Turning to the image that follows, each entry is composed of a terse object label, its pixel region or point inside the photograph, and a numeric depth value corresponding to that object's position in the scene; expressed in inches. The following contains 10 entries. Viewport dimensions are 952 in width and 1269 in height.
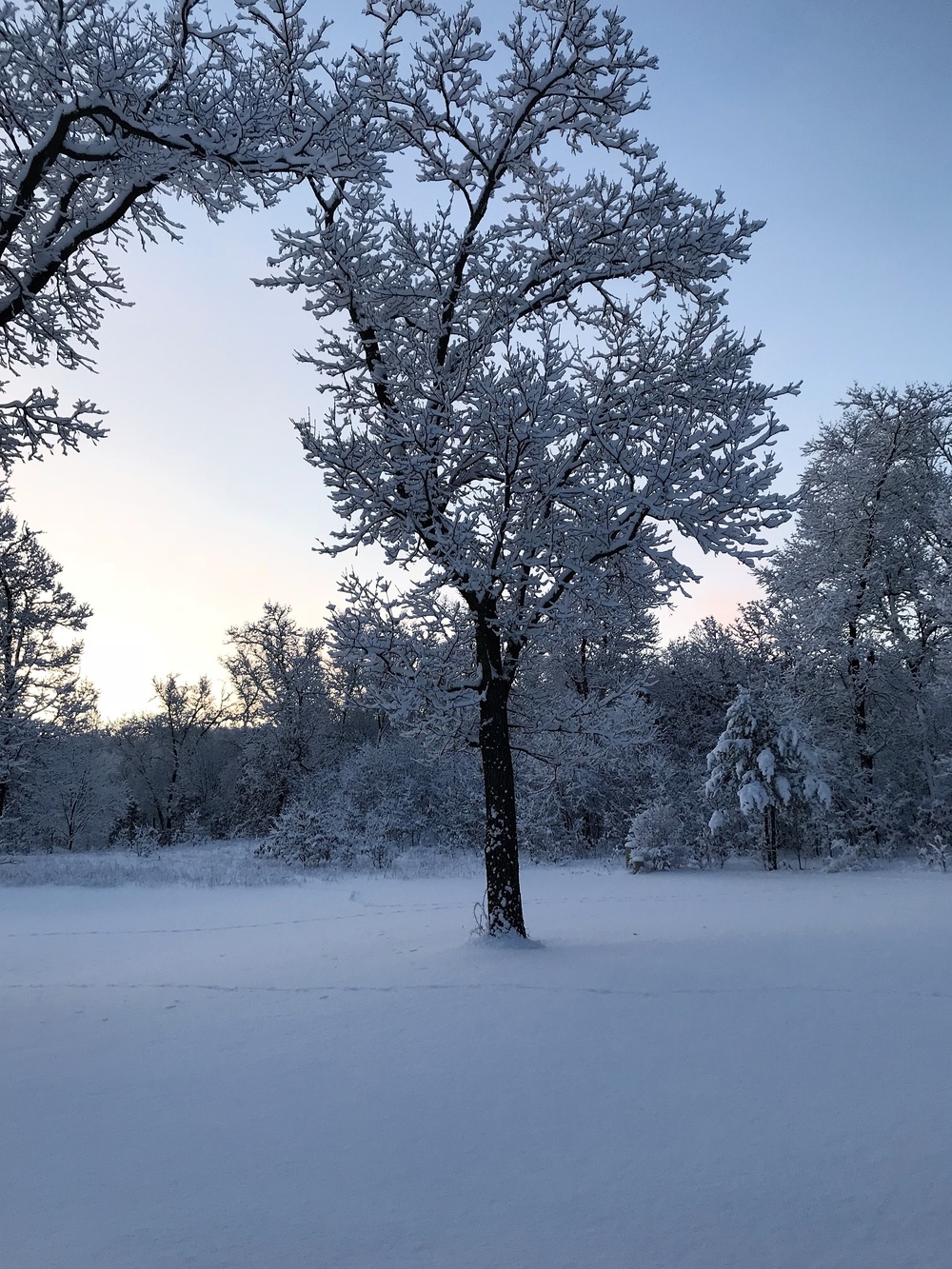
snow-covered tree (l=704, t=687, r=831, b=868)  708.7
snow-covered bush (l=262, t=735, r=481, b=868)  925.8
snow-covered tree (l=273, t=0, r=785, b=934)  336.2
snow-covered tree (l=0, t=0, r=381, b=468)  246.8
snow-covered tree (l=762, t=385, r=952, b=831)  791.7
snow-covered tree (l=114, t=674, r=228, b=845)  1560.0
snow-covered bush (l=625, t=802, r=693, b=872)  718.5
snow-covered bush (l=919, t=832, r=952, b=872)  691.4
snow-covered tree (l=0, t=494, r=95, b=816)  892.0
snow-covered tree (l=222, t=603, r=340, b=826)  1321.4
